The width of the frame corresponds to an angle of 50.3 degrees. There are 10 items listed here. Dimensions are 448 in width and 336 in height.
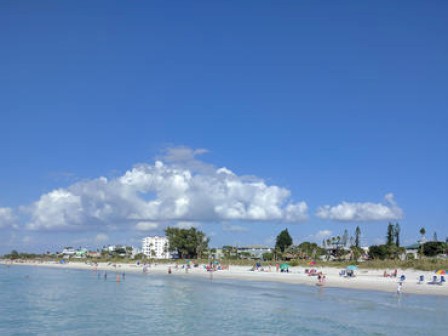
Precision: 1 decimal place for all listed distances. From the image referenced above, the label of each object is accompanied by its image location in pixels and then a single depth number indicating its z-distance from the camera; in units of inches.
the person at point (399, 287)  1620.3
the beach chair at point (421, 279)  1872.5
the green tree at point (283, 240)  4862.5
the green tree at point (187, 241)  4709.6
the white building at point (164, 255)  7062.0
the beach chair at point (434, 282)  1801.4
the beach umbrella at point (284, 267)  2835.1
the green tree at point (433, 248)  3900.1
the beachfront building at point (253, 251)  5551.2
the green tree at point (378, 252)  3627.0
